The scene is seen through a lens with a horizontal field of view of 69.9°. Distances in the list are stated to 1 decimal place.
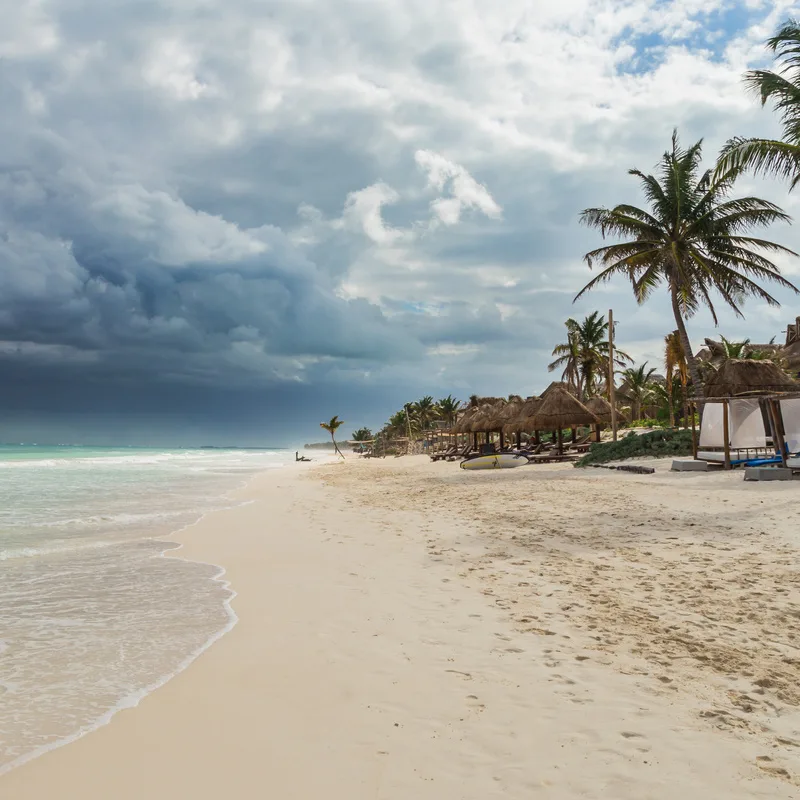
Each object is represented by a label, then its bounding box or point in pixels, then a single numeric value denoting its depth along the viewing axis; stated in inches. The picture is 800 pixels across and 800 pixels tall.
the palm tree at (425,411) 3348.9
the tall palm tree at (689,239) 852.0
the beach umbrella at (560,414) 1011.9
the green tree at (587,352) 1651.1
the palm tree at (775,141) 565.6
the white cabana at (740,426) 779.4
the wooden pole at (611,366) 1032.2
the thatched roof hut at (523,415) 1087.8
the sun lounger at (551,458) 1018.3
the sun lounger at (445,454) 1578.5
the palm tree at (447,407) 3186.5
